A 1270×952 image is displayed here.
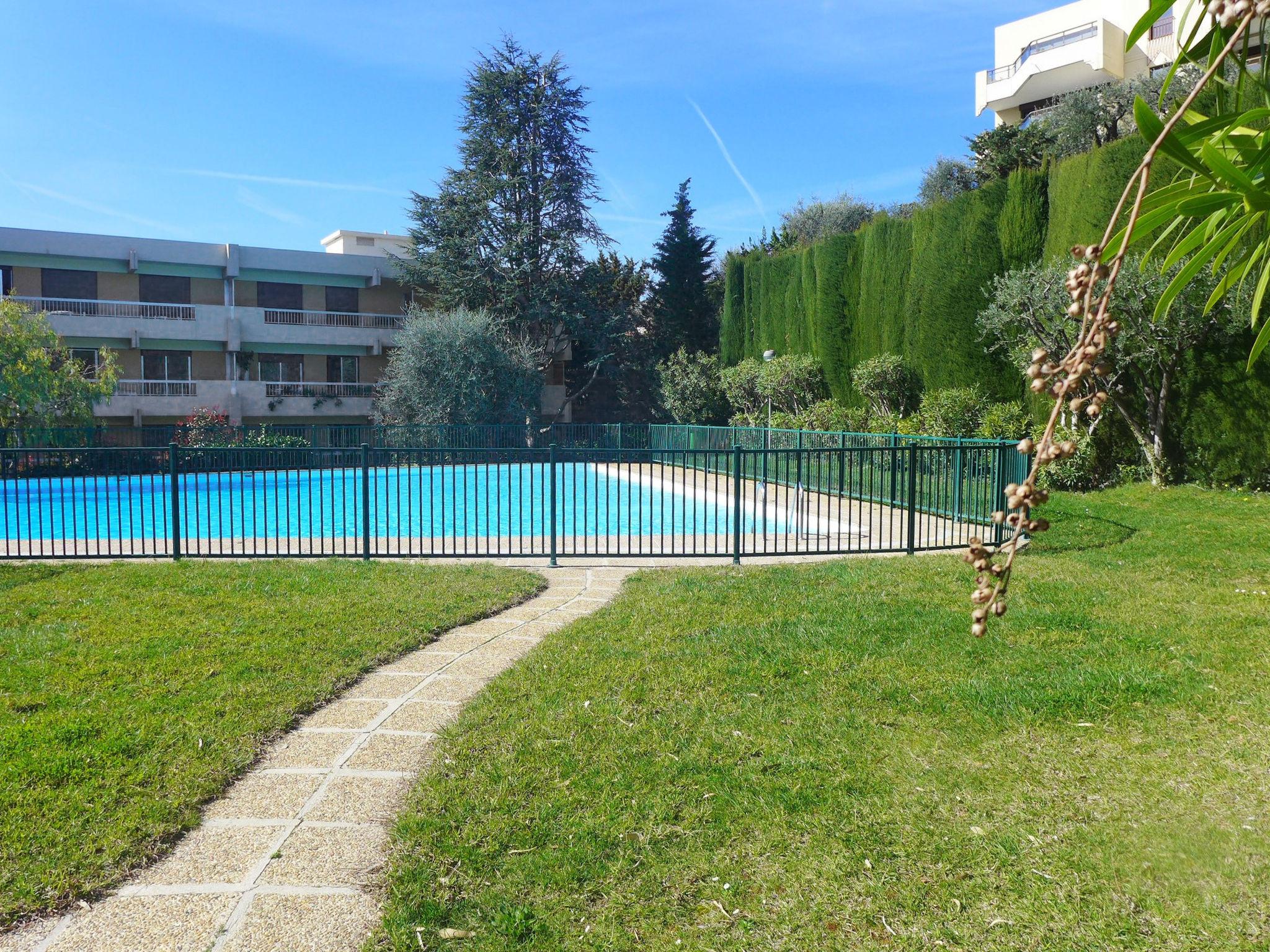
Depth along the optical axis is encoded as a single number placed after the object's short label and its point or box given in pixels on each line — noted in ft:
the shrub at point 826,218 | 107.86
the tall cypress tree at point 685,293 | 106.93
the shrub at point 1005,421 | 51.31
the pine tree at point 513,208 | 98.12
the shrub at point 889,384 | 62.39
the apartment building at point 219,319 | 93.45
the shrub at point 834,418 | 64.19
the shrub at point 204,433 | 79.41
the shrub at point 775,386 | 73.28
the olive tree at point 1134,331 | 42.29
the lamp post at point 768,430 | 55.67
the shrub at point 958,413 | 53.98
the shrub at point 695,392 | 89.45
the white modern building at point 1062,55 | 99.60
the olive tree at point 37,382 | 66.28
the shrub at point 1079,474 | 45.98
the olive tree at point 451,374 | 89.45
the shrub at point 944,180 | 97.60
